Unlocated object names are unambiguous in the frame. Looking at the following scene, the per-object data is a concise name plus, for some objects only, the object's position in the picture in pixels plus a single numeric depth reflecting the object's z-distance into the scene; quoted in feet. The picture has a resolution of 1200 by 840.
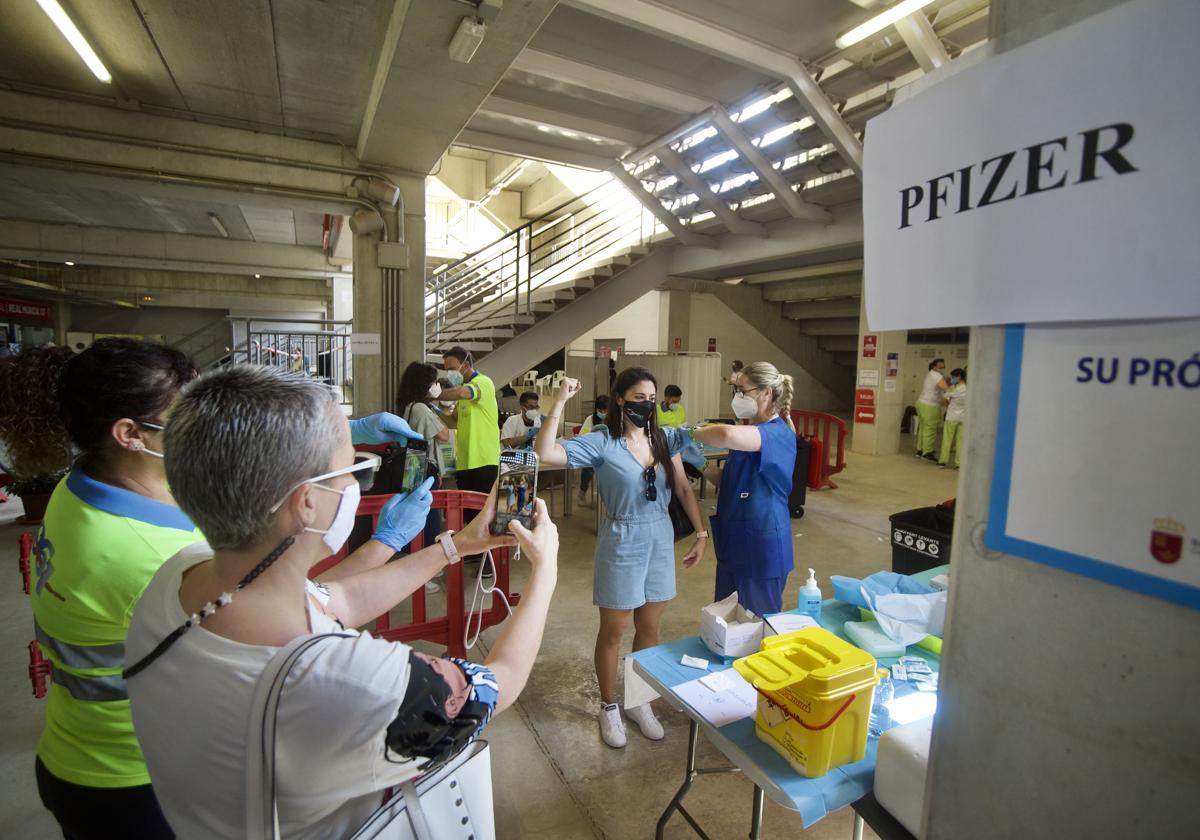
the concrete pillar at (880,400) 32.17
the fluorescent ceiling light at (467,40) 10.14
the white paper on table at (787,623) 6.35
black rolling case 21.30
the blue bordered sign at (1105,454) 1.79
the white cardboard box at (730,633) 6.40
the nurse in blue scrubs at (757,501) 8.93
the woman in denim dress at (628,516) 8.63
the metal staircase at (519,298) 25.38
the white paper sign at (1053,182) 1.75
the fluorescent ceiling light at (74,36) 10.89
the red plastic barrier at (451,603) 9.78
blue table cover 4.53
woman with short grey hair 2.55
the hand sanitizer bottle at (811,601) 6.88
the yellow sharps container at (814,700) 4.53
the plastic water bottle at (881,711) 5.34
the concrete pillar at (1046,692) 1.87
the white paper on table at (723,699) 5.53
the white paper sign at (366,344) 19.06
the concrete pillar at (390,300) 19.04
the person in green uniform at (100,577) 4.00
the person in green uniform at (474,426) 14.85
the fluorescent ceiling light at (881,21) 12.51
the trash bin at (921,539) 10.59
